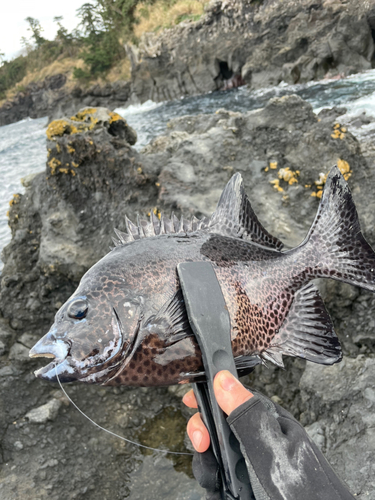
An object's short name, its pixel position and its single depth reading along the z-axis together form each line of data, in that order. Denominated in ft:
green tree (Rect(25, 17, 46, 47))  172.65
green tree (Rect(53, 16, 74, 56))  155.94
